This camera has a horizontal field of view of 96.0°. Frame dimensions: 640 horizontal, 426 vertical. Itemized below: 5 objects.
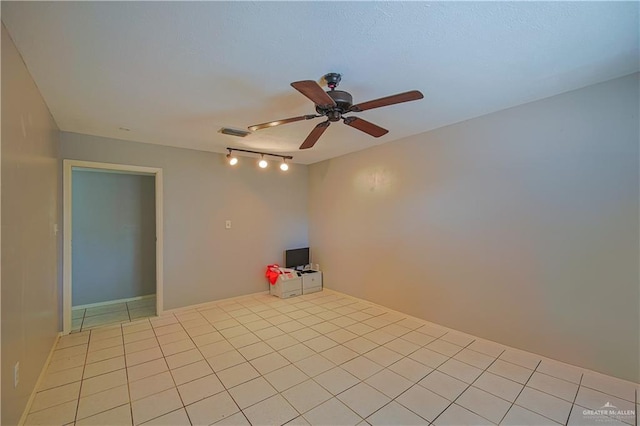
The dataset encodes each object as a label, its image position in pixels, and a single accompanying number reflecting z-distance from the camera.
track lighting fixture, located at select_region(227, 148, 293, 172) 4.31
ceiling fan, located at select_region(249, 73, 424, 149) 1.79
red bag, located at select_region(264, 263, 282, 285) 4.79
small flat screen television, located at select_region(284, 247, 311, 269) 5.12
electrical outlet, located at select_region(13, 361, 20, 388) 1.75
